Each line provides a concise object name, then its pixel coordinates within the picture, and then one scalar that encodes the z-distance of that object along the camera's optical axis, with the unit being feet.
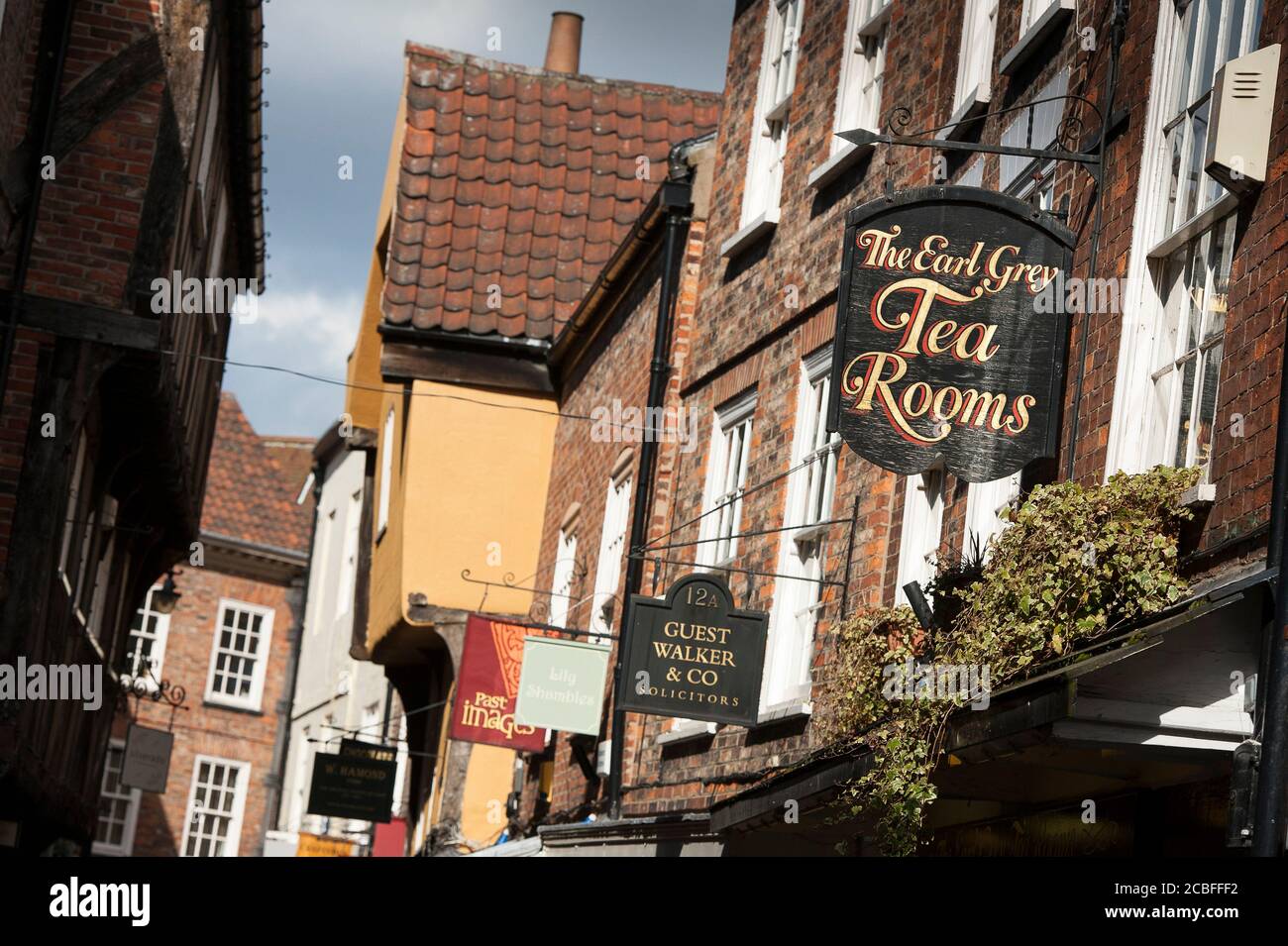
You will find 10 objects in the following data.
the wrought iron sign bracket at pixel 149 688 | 75.05
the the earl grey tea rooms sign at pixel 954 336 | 24.53
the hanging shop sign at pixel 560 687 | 45.47
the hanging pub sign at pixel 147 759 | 74.49
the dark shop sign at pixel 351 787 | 65.46
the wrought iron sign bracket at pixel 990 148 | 25.84
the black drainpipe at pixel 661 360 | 44.45
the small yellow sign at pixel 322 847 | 93.20
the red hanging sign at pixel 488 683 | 50.98
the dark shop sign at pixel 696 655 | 35.12
